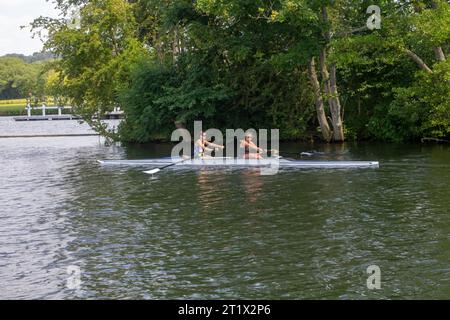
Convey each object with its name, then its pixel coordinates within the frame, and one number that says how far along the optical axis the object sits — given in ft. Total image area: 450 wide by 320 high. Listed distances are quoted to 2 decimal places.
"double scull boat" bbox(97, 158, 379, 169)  92.07
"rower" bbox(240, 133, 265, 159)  96.22
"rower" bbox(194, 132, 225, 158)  100.42
